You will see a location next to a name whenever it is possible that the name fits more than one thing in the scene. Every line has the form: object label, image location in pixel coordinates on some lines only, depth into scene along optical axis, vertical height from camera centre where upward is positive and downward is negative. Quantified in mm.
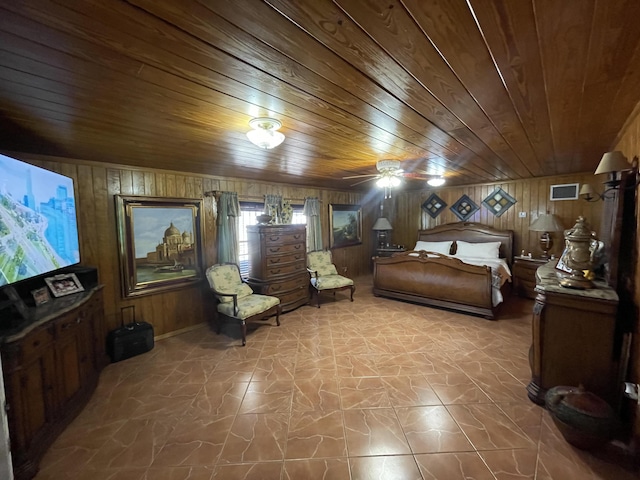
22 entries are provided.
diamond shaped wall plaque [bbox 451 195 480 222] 5812 +253
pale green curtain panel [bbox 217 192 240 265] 4035 -38
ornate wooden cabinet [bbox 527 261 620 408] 1869 -944
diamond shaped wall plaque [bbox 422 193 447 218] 6254 +354
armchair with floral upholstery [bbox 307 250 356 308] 4695 -1045
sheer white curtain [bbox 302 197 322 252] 5391 -22
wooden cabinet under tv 1579 -1067
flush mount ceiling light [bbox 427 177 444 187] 4766 +737
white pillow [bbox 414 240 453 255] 5719 -615
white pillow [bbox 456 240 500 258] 5121 -631
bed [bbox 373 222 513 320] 3930 -876
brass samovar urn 2006 -328
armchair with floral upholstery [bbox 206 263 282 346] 3359 -1090
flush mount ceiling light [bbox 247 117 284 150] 1911 +701
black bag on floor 2945 -1344
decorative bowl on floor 1615 -1284
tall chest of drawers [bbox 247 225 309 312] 4090 -657
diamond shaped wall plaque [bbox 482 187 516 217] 5345 +350
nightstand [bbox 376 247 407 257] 6462 -754
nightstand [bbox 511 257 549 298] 4680 -1048
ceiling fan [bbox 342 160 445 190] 3246 +673
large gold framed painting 3252 -242
